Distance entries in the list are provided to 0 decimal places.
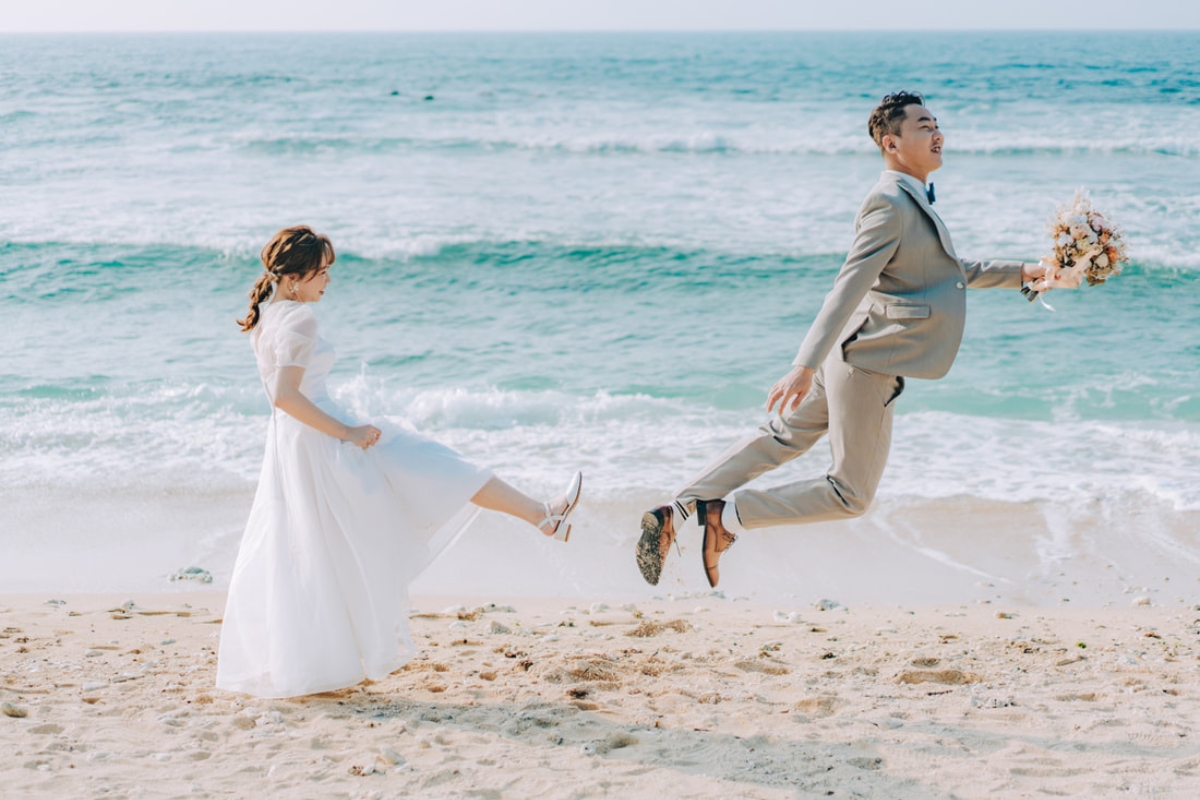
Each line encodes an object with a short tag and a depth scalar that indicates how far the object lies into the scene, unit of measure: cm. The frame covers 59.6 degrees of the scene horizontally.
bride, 383
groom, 380
